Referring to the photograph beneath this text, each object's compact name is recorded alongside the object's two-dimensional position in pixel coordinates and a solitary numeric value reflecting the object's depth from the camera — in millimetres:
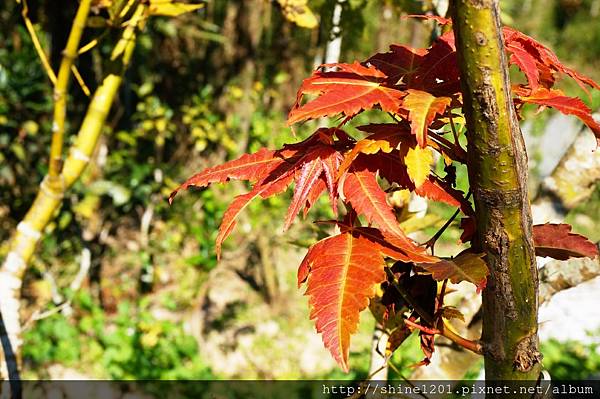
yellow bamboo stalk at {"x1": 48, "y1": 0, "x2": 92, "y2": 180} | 1235
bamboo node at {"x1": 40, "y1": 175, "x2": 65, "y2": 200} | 1259
